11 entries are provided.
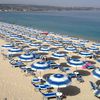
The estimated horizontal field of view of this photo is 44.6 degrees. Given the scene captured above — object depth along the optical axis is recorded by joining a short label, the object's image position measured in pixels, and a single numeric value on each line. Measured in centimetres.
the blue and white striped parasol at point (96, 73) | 1203
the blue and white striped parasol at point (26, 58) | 1514
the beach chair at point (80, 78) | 1394
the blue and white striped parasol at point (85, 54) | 1739
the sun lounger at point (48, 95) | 1162
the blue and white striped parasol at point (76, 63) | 1382
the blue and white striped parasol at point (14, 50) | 1729
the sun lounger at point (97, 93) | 1187
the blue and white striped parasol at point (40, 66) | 1279
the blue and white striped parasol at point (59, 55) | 1649
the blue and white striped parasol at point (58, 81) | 1102
